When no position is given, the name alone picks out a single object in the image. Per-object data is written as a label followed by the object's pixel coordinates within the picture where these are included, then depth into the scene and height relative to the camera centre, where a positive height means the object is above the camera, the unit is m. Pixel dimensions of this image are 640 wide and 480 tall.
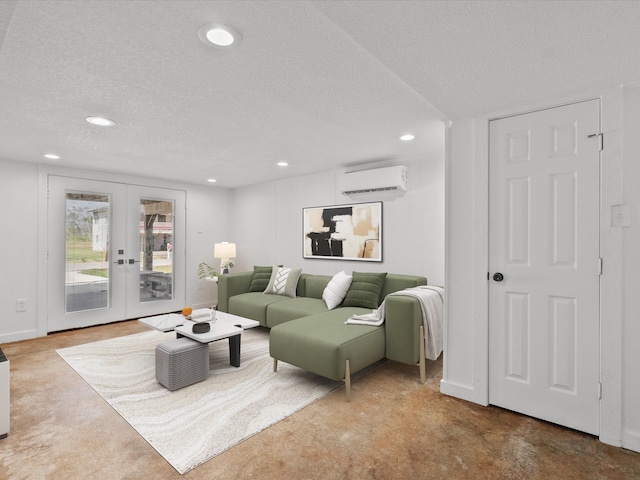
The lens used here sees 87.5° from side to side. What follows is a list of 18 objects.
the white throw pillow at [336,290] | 3.96 -0.60
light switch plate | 2.00 +0.15
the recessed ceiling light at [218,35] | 1.56 +1.00
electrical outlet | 4.22 -0.83
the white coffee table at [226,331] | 3.01 -0.87
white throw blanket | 3.04 -0.73
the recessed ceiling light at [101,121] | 2.73 +0.99
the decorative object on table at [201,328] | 3.10 -0.82
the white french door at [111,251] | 4.56 -0.18
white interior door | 2.12 -0.16
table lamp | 5.82 -0.21
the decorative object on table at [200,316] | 3.46 -0.81
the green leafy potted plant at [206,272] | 6.00 -0.58
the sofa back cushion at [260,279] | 5.05 -0.59
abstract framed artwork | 4.40 +0.12
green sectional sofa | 2.67 -0.84
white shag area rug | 2.09 -1.24
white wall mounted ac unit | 4.04 +0.72
